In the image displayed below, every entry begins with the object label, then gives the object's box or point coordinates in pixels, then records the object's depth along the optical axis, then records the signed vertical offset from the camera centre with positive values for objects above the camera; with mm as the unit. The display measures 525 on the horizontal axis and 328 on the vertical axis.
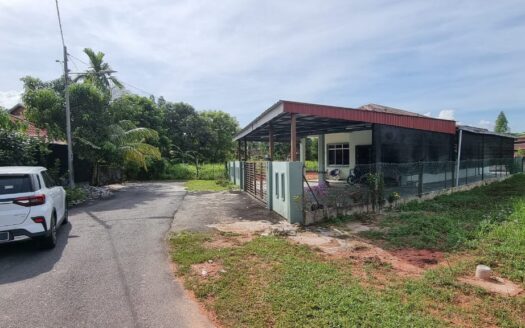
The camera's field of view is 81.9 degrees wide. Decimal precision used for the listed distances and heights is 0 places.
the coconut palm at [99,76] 19844 +6171
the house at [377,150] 8578 +333
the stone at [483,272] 4398 -1703
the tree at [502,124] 63969 +6858
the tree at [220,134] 33938 +2899
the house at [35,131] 12342 +1462
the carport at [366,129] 8289 +1212
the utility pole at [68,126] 12844 +1419
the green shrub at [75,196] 11773 -1490
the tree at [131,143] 16656 +961
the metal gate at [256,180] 11156 -906
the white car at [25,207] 5258 -859
